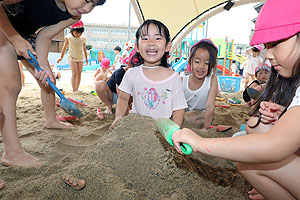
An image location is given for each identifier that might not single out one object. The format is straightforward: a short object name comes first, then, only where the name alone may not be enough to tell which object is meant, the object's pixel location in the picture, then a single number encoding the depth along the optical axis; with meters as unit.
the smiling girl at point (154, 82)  1.57
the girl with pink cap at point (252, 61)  5.33
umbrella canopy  4.06
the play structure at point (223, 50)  9.05
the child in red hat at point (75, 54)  3.78
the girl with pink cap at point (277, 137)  0.60
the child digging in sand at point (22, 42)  1.14
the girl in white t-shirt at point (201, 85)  2.05
